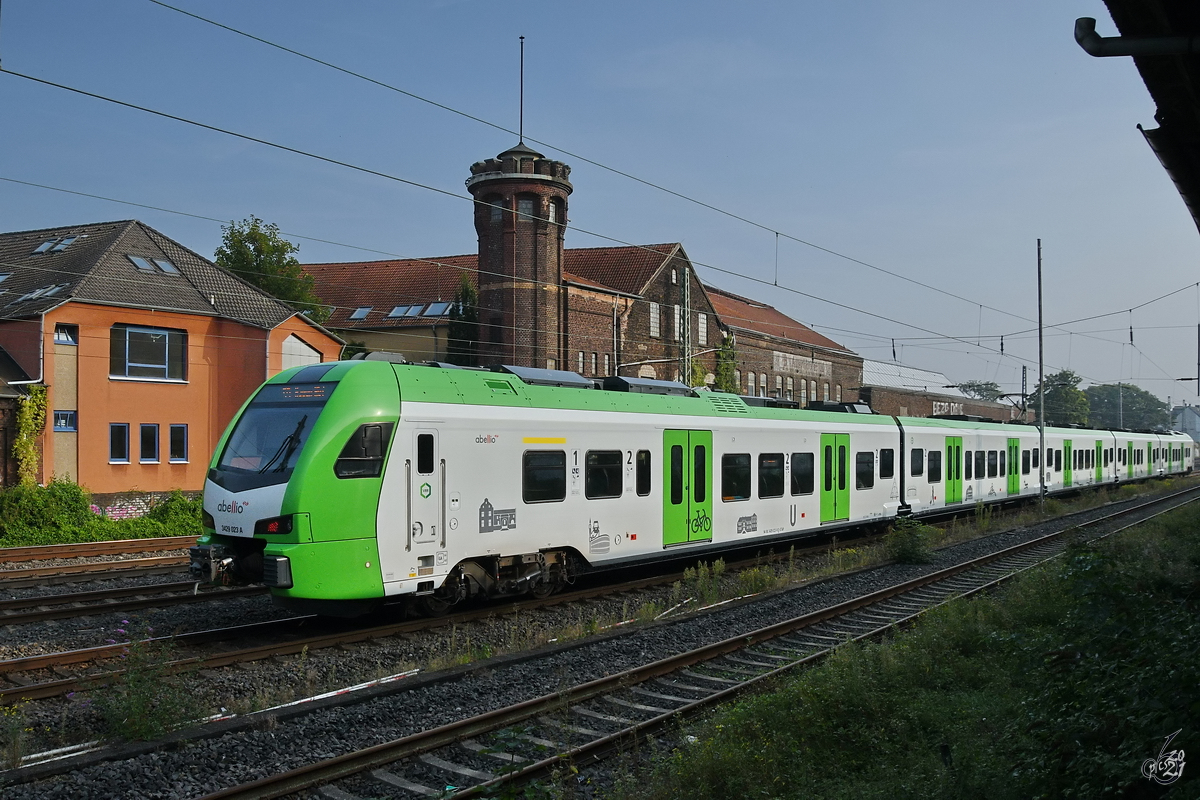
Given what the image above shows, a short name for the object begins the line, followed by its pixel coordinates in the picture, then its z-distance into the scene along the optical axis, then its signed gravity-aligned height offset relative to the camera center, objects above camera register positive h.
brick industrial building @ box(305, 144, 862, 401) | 39.38 +6.32
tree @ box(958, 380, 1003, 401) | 98.34 +4.56
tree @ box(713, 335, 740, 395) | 49.91 +3.49
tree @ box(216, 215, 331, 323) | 38.34 +7.20
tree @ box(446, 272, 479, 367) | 40.97 +4.74
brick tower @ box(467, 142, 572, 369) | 39.25 +7.62
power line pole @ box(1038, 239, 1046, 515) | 28.65 +0.32
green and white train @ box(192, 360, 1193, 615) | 10.24 -0.63
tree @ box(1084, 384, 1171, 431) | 128.88 +3.32
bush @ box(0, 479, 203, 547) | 20.75 -1.94
